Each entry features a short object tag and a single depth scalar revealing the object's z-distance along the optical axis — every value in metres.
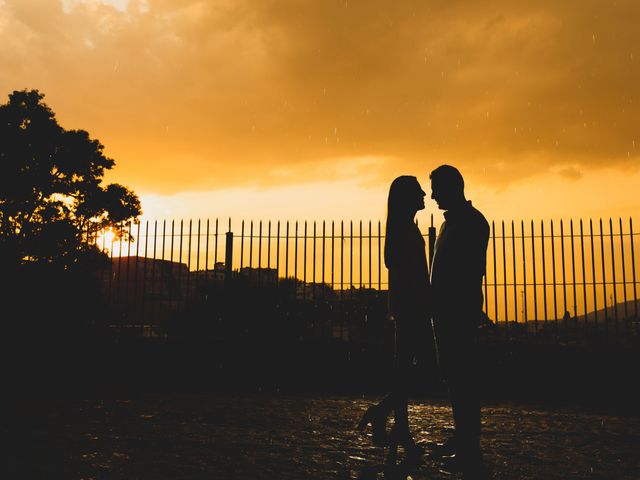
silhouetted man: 3.45
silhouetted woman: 3.95
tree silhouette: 14.73
